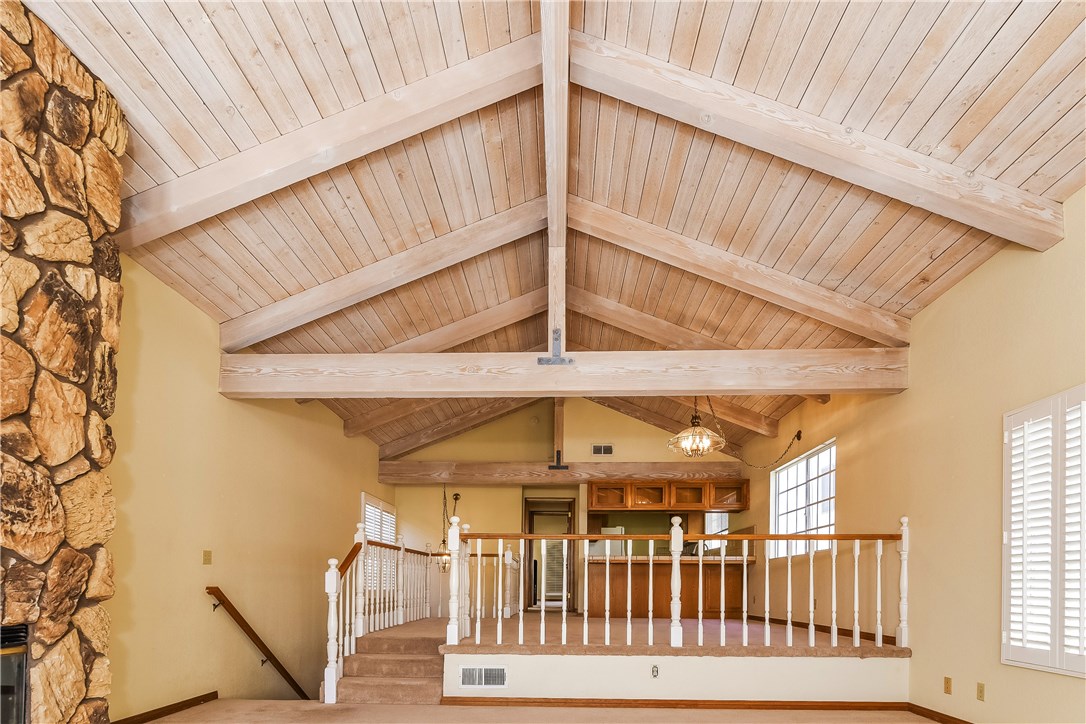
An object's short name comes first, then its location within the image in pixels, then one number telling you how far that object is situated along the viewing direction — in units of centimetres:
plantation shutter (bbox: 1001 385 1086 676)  421
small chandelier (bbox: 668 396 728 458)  860
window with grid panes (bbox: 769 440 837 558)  821
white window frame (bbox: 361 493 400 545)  1144
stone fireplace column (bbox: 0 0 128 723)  346
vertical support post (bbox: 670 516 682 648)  628
